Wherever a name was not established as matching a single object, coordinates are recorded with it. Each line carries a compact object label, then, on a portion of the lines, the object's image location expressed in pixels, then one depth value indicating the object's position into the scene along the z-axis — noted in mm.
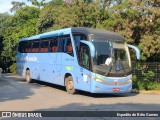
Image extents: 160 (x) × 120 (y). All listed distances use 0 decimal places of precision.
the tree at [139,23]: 22344
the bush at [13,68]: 43159
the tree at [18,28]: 40906
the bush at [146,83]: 20891
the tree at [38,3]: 43819
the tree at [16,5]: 53562
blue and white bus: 15914
